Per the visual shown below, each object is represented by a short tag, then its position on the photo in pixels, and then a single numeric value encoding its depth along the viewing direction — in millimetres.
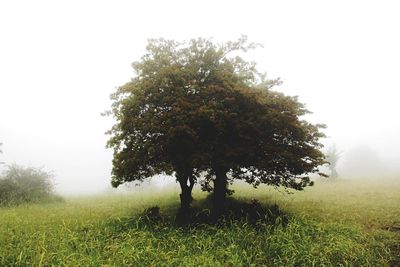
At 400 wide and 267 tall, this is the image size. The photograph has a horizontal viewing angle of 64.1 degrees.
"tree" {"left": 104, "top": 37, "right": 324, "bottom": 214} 12594
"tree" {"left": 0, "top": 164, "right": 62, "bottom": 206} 22655
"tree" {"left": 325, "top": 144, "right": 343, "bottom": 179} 37609
